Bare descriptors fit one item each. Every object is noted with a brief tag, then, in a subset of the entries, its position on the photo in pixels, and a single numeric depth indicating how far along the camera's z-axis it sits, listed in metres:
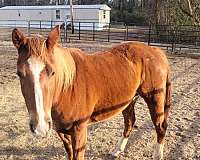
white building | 36.25
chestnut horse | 2.18
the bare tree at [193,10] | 18.16
